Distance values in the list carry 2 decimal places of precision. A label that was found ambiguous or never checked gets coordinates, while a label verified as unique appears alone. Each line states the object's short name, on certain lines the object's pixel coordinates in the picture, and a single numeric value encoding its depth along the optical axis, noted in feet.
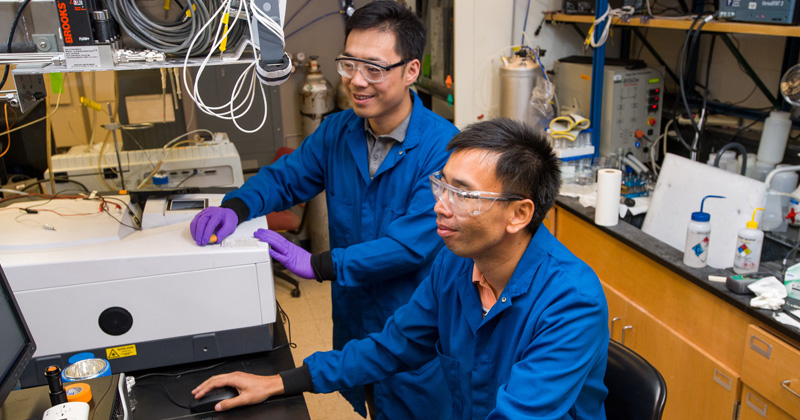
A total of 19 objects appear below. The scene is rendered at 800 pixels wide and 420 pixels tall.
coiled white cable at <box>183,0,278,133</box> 4.17
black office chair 3.99
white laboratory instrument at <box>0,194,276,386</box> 4.52
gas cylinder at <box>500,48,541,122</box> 9.35
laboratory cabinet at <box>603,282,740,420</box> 6.16
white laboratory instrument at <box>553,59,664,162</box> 8.86
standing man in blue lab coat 5.39
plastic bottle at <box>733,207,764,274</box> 6.04
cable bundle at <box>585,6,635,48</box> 8.32
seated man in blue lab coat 3.58
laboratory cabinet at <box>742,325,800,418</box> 5.25
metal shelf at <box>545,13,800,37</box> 6.18
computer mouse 4.36
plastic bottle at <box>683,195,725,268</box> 6.41
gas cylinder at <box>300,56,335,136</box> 12.82
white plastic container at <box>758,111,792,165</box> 7.16
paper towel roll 7.58
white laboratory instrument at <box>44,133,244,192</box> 8.39
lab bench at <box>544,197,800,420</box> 5.50
